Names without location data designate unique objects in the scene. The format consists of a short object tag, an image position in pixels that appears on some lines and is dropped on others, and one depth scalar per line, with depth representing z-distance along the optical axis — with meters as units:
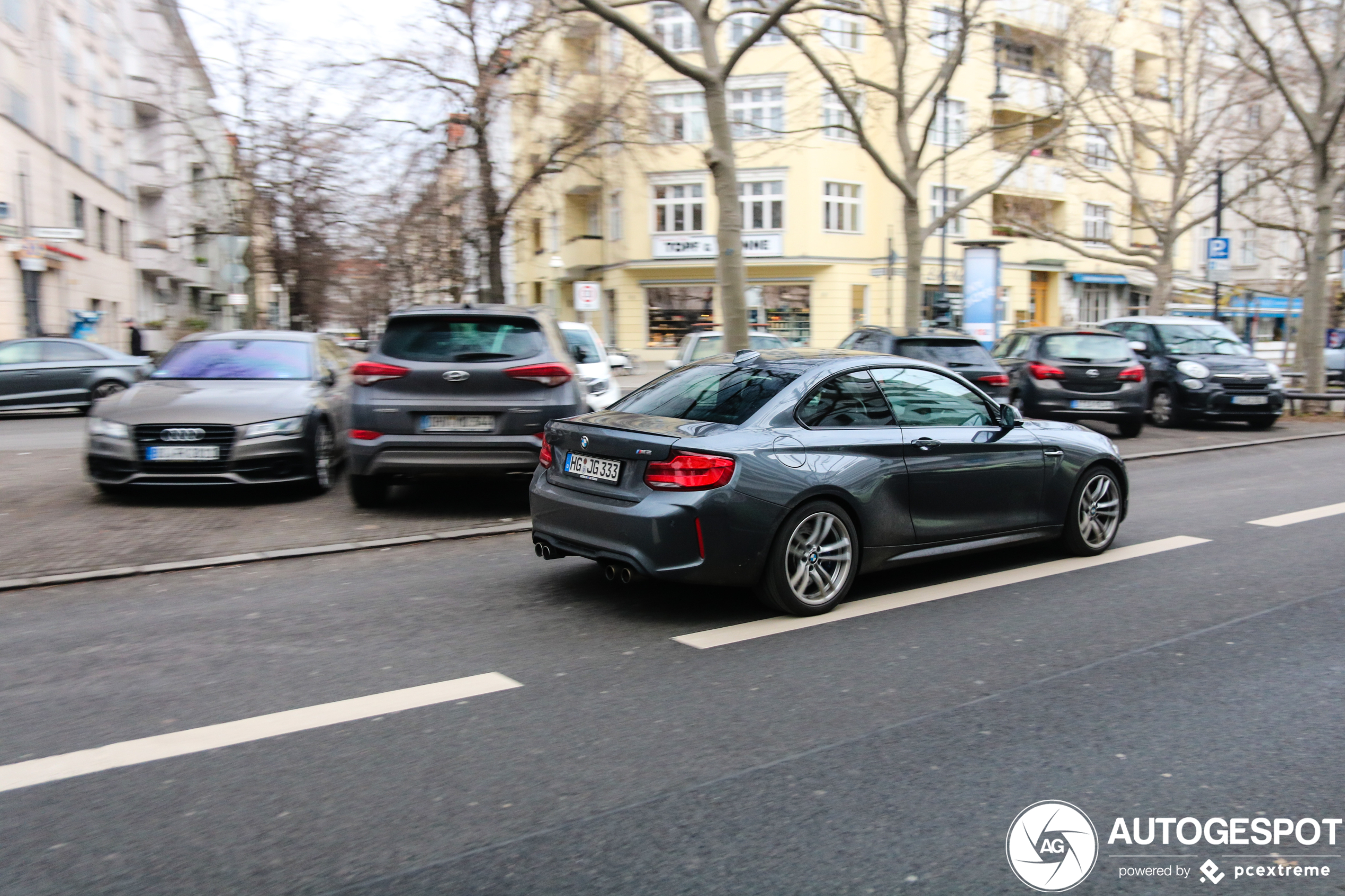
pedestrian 28.77
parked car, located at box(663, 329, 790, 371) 21.05
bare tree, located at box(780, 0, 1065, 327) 20.95
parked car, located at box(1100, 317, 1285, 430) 17.06
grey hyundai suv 8.34
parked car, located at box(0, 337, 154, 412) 18.67
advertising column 24.36
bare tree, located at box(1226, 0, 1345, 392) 19.95
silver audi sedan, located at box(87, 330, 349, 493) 8.81
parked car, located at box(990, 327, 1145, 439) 15.65
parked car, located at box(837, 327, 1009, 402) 13.98
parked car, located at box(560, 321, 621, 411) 15.43
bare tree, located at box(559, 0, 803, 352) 13.76
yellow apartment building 41.09
